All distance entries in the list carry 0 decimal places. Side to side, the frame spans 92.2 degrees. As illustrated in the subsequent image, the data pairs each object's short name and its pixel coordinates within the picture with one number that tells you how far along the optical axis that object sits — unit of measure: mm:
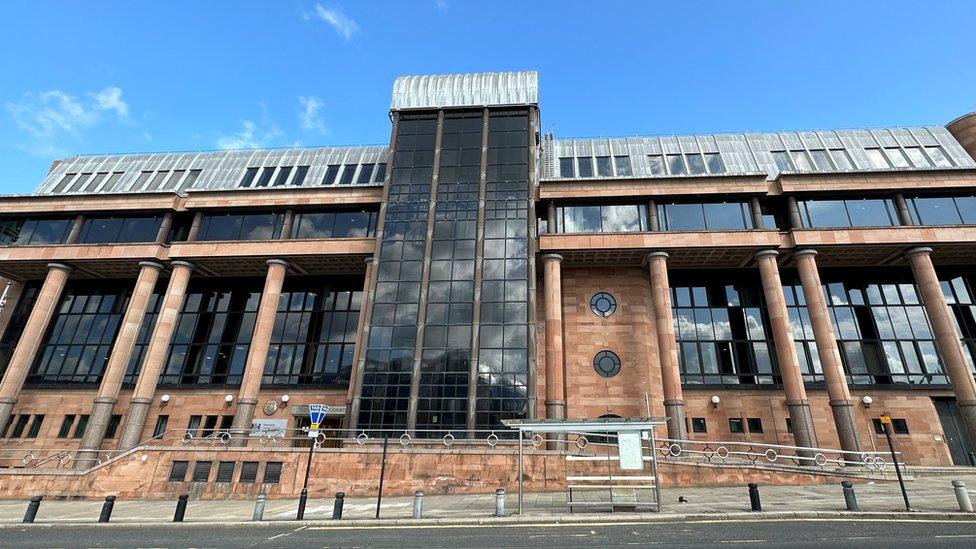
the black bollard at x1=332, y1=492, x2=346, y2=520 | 16391
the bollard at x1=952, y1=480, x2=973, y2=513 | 14156
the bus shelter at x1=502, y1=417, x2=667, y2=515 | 16281
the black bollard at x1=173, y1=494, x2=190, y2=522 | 16547
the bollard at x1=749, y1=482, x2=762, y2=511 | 15411
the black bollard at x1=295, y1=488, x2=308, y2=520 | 16500
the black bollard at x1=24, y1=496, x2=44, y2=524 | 16731
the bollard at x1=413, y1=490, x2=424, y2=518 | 16141
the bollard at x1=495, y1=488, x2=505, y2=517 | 16016
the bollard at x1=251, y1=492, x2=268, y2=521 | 16453
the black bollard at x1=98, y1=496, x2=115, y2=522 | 16516
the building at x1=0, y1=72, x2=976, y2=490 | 29500
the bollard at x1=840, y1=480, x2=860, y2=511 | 15052
